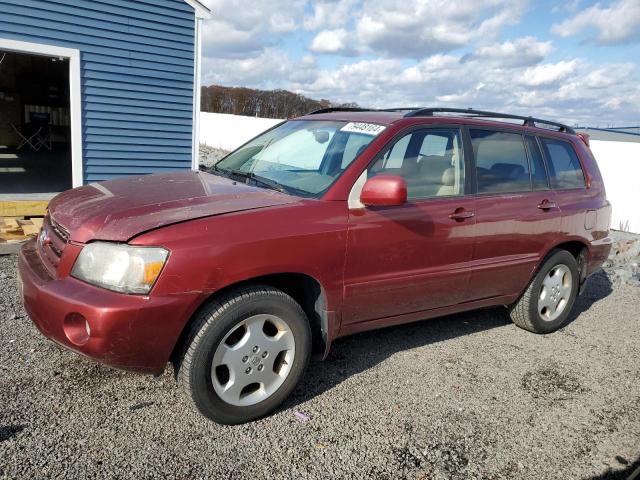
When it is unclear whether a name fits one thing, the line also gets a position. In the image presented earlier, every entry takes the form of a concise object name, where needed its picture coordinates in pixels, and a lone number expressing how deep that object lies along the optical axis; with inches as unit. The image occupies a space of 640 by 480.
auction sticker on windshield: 139.3
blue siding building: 311.4
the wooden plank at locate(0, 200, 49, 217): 254.4
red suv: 103.4
